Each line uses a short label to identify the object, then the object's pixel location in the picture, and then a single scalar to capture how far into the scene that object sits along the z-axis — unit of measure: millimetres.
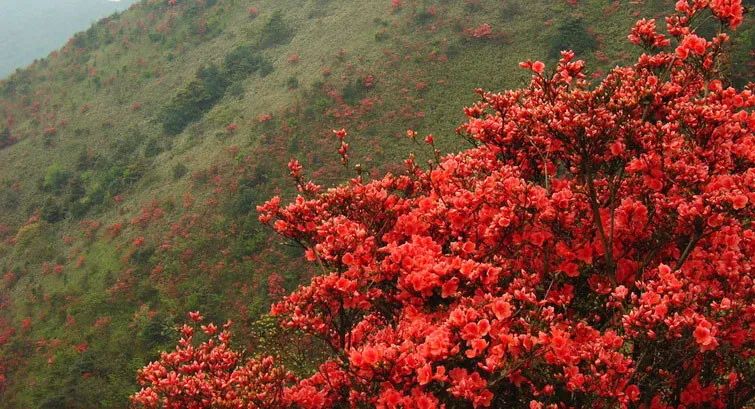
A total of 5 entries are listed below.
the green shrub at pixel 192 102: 46094
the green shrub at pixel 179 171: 39094
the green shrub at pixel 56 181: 44344
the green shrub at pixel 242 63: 48188
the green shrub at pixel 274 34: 50656
